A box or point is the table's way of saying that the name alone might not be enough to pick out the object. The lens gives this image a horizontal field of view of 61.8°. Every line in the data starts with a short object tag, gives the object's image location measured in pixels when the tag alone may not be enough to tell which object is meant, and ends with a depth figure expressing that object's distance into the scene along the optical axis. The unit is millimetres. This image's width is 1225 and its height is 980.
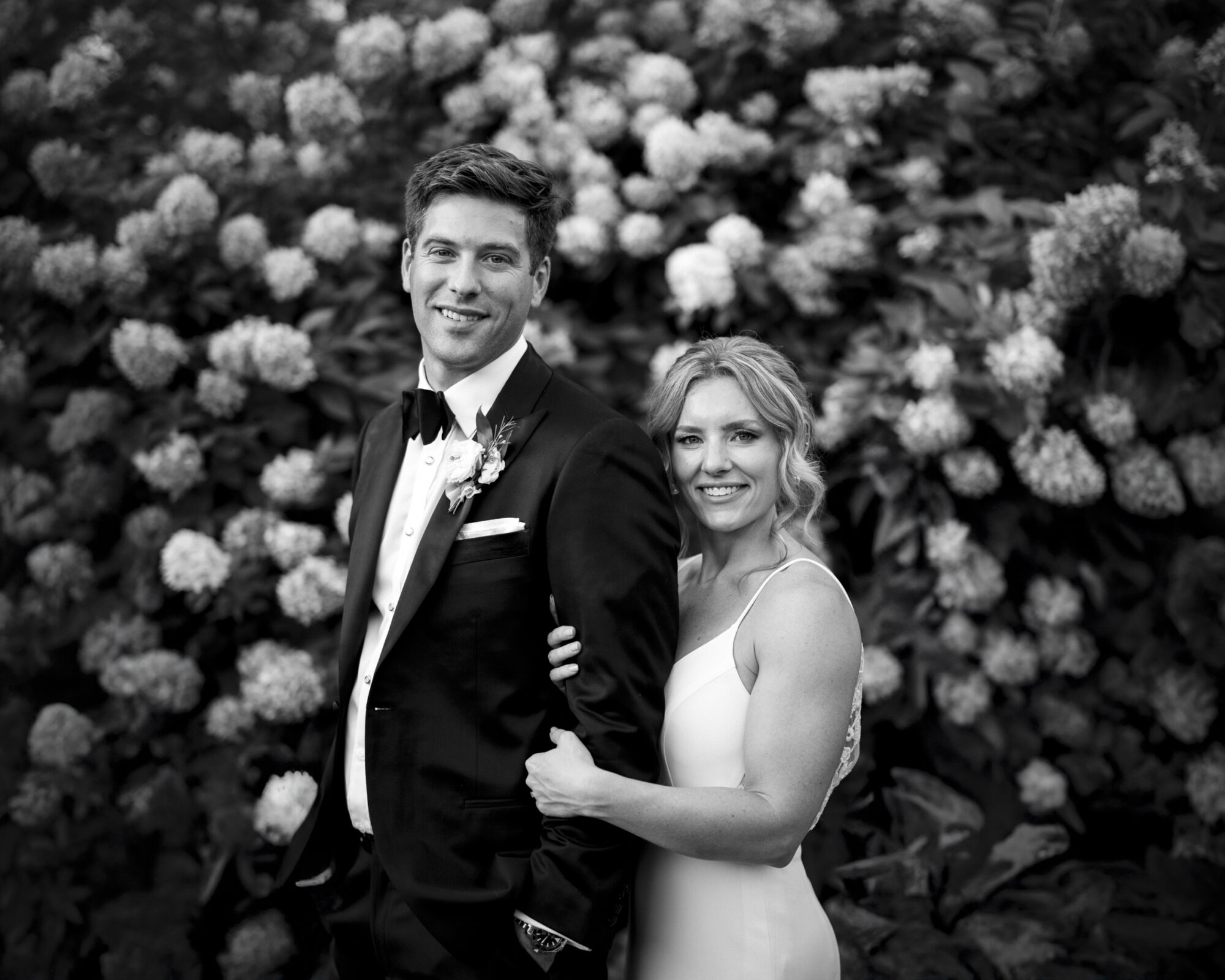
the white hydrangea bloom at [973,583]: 2854
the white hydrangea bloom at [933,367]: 2811
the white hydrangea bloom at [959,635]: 2867
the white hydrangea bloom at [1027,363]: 2736
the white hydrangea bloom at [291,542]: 2725
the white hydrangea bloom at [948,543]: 2830
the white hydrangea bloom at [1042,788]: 2889
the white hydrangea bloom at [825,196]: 3227
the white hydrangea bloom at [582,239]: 3250
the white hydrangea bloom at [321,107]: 3141
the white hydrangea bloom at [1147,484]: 2838
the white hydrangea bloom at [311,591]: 2674
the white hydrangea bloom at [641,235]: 3268
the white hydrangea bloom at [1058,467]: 2752
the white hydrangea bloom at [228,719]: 2648
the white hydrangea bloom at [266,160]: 3121
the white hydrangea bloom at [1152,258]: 2719
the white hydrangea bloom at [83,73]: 3045
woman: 1627
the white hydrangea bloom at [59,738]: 2631
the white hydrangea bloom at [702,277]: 3135
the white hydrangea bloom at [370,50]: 3271
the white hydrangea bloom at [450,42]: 3350
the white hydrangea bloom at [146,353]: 2809
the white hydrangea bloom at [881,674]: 2832
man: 1606
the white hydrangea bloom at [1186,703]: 2904
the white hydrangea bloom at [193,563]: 2666
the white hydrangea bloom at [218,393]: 2826
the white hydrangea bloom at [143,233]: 2891
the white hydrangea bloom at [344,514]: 2664
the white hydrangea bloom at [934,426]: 2787
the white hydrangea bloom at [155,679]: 2643
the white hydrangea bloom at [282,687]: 2617
